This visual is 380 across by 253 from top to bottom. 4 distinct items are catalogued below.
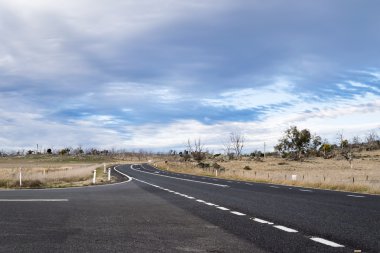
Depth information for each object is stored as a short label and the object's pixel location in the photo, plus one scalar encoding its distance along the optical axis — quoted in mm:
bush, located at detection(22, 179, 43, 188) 28344
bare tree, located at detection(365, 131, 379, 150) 135688
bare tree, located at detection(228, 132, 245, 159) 157000
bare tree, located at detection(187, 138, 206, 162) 137750
